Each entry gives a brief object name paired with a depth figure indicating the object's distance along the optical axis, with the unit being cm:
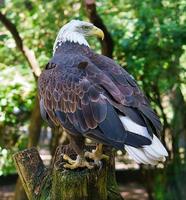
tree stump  610
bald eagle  570
